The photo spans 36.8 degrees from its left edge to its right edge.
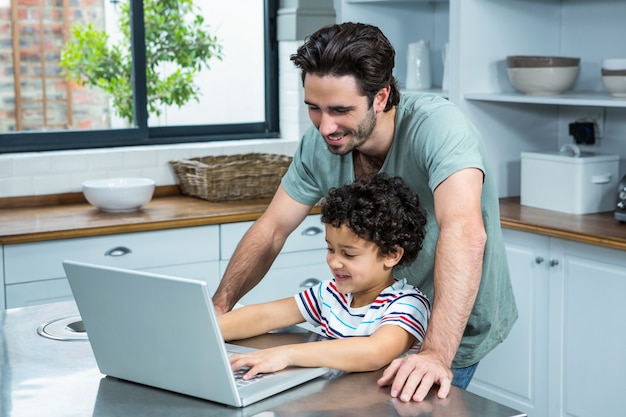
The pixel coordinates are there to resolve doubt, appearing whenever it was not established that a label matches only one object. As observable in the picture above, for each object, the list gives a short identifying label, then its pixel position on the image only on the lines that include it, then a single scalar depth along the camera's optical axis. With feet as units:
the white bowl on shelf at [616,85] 11.38
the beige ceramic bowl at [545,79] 12.26
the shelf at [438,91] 13.50
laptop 4.97
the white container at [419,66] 14.26
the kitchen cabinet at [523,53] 12.71
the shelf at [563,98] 11.21
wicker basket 13.43
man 6.36
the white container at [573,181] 11.95
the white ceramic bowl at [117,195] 12.59
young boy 5.73
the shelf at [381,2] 14.17
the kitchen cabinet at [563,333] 10.85
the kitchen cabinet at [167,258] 11.44
